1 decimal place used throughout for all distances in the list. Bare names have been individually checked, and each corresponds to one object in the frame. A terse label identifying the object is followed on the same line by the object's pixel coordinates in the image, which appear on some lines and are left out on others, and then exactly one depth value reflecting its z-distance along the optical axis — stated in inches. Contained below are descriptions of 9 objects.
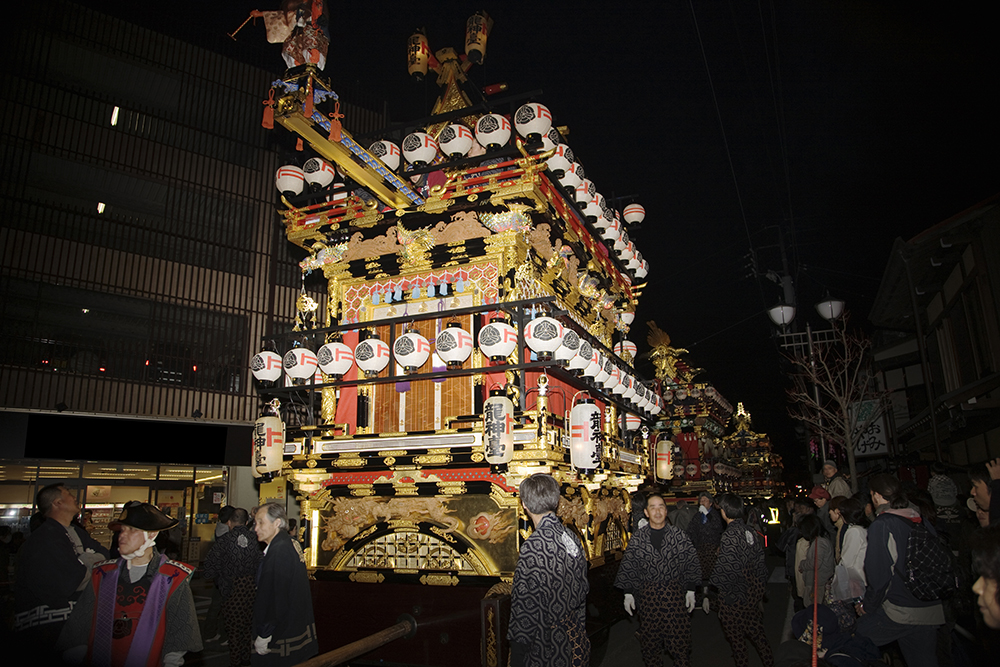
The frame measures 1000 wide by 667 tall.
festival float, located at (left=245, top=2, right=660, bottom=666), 304.2
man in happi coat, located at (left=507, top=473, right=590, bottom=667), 156.2
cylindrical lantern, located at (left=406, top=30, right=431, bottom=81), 436.1
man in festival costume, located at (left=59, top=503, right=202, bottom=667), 157.3
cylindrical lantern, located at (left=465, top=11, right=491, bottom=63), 444.8
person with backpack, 175.2
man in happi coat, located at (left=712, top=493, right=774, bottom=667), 250.5
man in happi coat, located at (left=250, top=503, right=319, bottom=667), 193.9
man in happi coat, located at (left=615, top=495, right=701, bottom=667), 240.7
